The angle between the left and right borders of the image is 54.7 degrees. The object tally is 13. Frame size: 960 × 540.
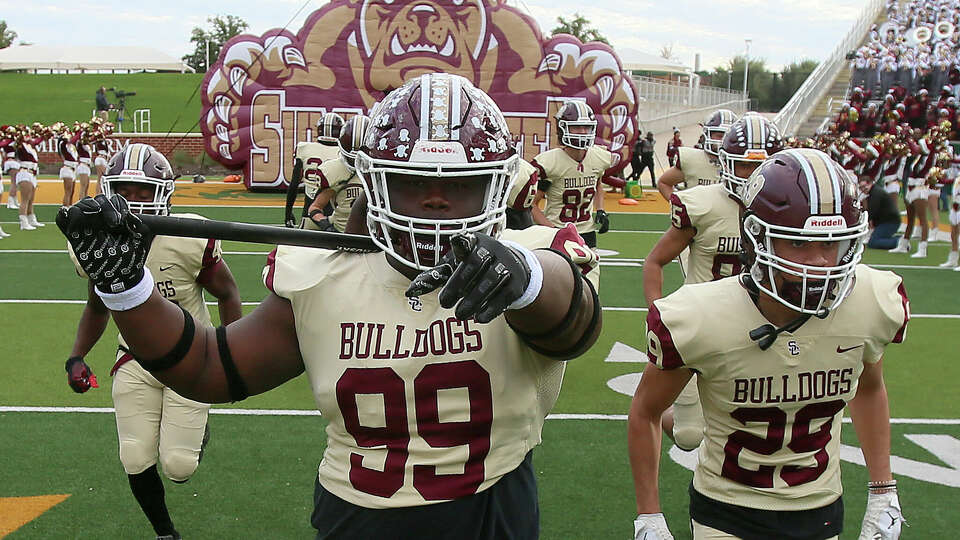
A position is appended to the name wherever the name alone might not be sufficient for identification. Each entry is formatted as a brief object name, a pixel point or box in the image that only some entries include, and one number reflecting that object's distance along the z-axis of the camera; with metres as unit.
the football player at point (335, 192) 7.80
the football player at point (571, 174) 8.05
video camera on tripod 36.67
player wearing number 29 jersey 2.69
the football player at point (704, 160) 7.31
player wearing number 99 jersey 2.06
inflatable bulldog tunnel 19.50
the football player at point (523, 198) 7.12
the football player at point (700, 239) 4.79
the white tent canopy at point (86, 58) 45.66
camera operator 37.19
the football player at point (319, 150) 8.71
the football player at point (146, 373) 4.18
